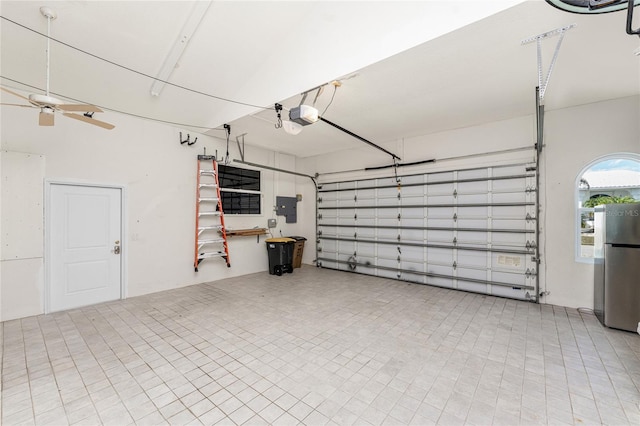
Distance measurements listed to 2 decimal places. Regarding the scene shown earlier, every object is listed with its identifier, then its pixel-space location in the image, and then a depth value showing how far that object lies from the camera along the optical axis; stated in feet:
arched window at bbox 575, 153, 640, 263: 12.67
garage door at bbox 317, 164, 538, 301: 15.31
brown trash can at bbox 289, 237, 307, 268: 23.82
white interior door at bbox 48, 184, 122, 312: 13.11
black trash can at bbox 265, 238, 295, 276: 21.43
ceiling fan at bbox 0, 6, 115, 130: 7.87
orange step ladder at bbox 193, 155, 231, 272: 18.29
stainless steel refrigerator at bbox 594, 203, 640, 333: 10.87
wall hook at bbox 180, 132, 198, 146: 17.57
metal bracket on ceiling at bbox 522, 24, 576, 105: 7.88
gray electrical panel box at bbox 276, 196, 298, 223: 24.44
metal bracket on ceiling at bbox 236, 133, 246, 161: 19.46
